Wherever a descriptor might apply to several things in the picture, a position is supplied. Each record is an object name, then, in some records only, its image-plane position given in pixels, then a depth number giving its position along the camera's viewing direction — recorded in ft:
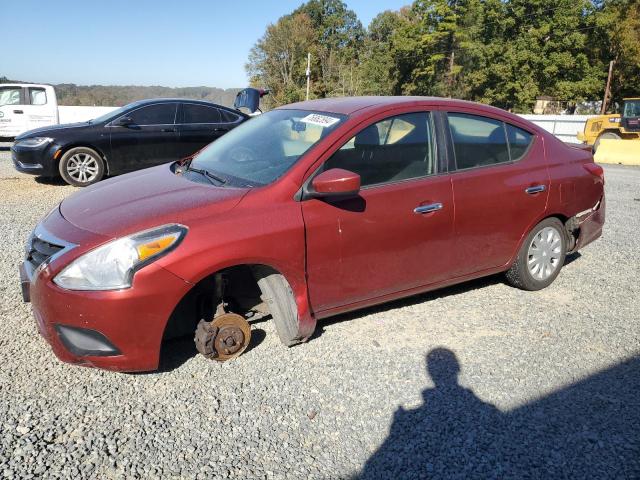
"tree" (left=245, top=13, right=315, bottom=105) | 210.38
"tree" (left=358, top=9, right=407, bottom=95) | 181.06
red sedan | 8.77
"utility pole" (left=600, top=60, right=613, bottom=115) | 125.25
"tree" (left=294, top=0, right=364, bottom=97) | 189.64
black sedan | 27.94
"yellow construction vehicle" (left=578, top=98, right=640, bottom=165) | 53.31
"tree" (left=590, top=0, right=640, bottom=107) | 124.88
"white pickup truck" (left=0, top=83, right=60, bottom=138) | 45.65
